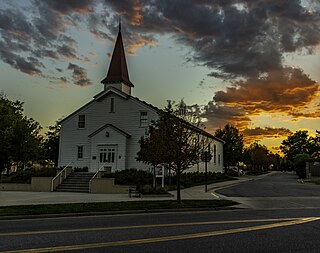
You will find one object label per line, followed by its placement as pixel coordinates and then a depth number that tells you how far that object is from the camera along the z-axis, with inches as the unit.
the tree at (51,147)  2104.5
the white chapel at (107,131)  1395.2
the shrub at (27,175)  1215.8
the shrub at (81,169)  1360.7
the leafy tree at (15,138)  901.8
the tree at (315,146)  3944.1
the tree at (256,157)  3520.4
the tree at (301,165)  2197.1
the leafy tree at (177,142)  726.5
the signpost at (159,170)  1015.4
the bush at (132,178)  1099.9
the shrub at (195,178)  1255.5
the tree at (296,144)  4660.4
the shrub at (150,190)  900.6
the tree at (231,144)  2502.5
